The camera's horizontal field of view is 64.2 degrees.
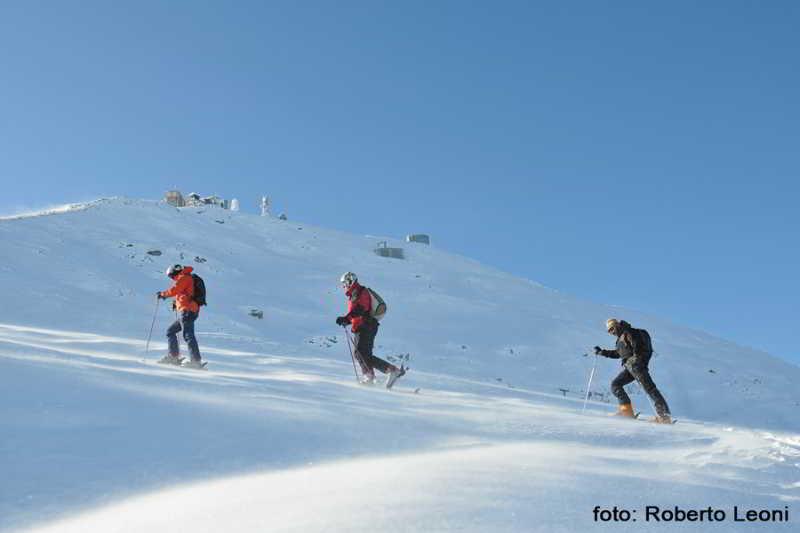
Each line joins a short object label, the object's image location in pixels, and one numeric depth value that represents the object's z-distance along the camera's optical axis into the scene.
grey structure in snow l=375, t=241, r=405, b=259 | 41.06
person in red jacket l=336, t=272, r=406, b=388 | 10.33
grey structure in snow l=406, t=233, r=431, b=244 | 50.91
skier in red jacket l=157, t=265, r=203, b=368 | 10.41
